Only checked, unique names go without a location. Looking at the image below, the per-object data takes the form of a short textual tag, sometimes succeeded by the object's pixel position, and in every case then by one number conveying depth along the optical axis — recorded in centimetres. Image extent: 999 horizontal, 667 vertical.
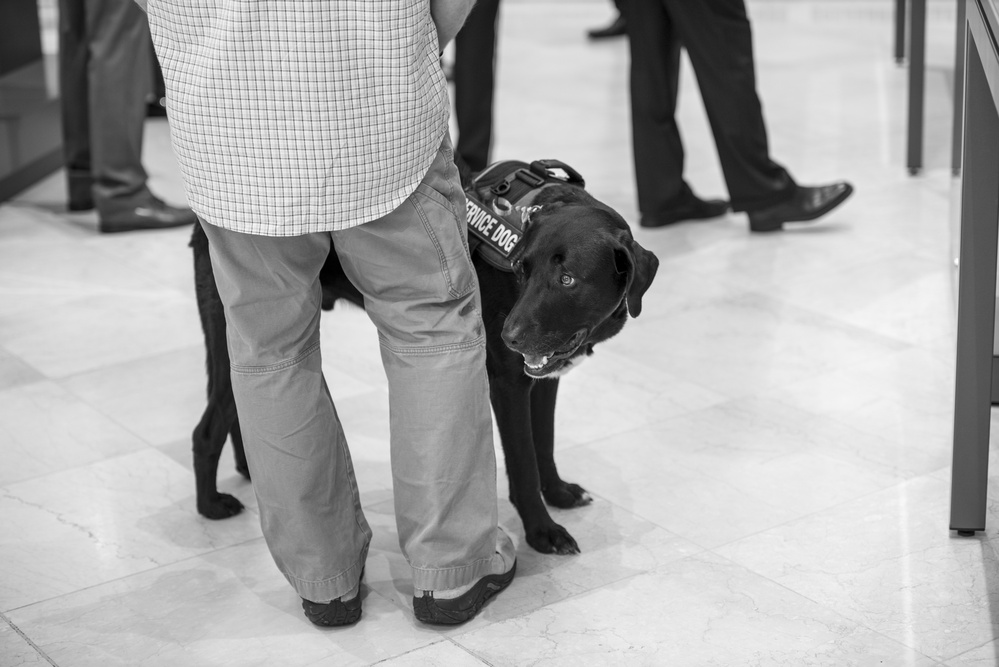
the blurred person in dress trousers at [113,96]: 562
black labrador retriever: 378
